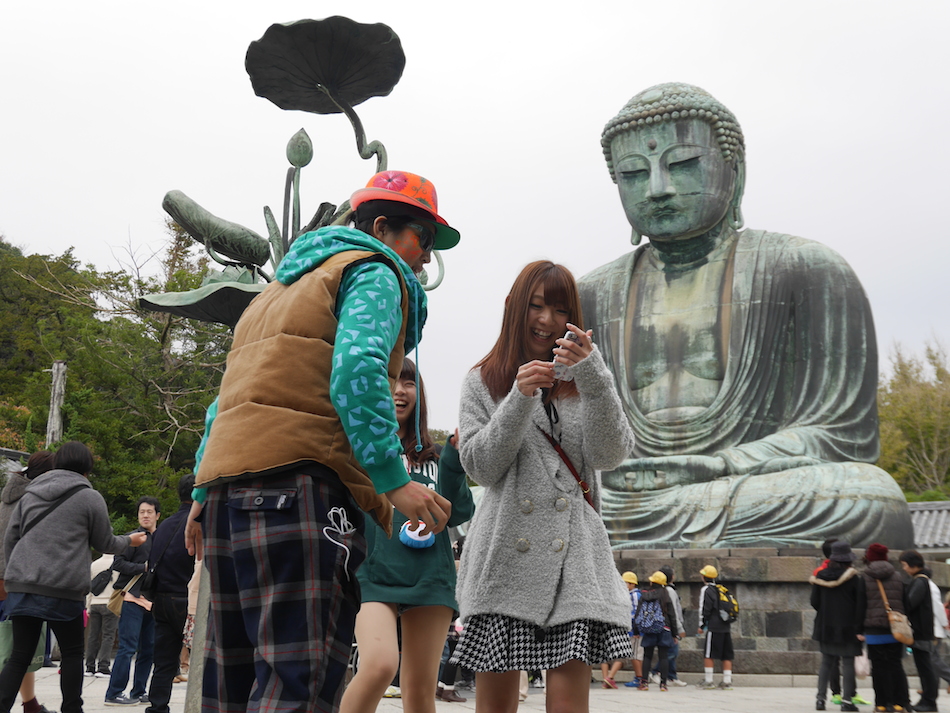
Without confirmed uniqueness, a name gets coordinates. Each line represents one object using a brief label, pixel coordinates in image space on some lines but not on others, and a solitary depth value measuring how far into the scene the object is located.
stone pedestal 8.35
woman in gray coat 2.55
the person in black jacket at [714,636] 7.98
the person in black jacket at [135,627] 6.27
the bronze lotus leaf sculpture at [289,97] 3.89
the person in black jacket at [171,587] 5.12
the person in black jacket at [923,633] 6.78
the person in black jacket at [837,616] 6.77
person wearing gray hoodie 4.33
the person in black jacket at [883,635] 6.54
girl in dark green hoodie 2.92
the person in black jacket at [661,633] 8.09
